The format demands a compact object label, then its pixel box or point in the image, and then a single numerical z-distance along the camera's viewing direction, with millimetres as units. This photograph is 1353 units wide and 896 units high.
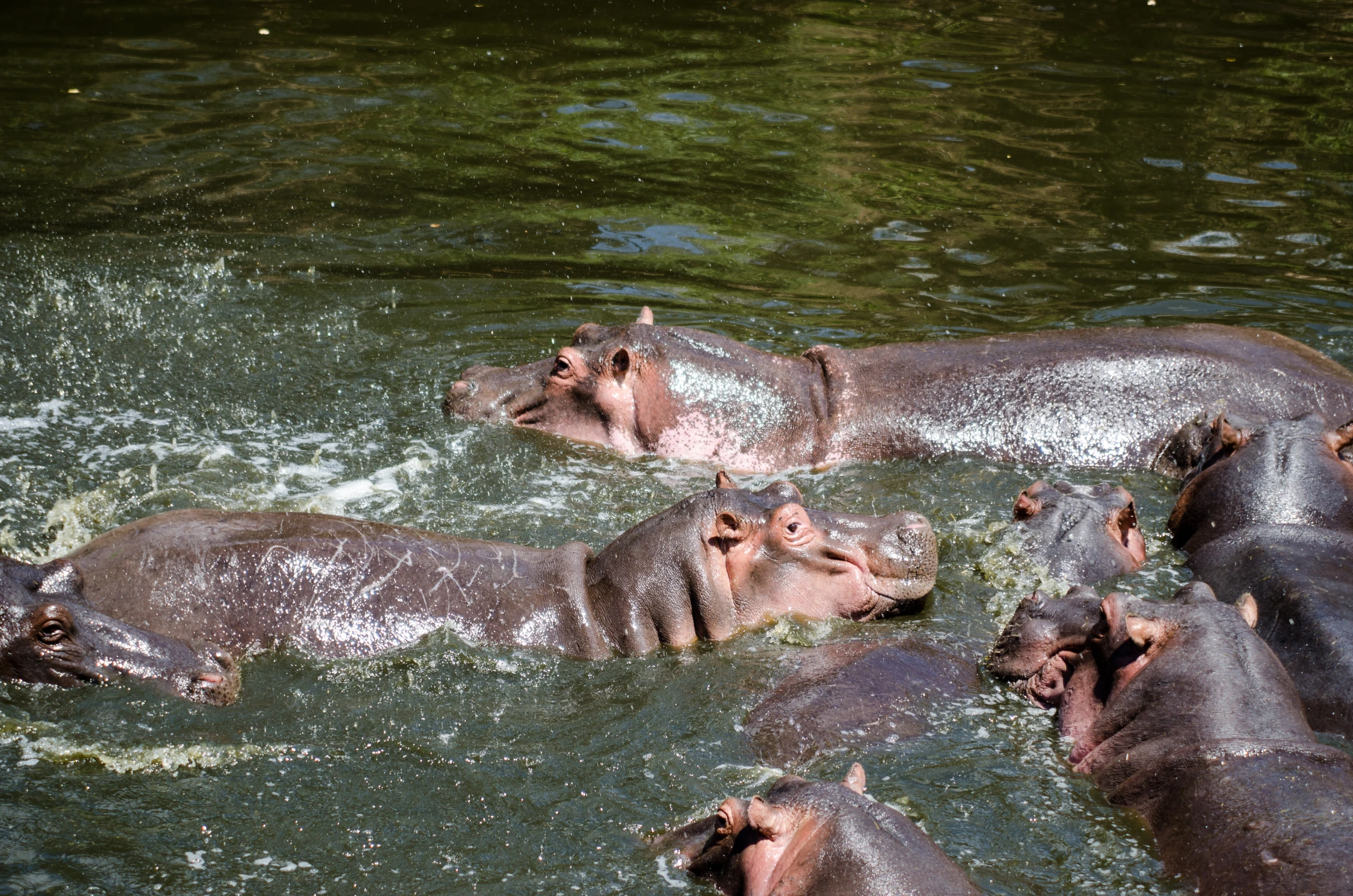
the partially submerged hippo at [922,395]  16516
